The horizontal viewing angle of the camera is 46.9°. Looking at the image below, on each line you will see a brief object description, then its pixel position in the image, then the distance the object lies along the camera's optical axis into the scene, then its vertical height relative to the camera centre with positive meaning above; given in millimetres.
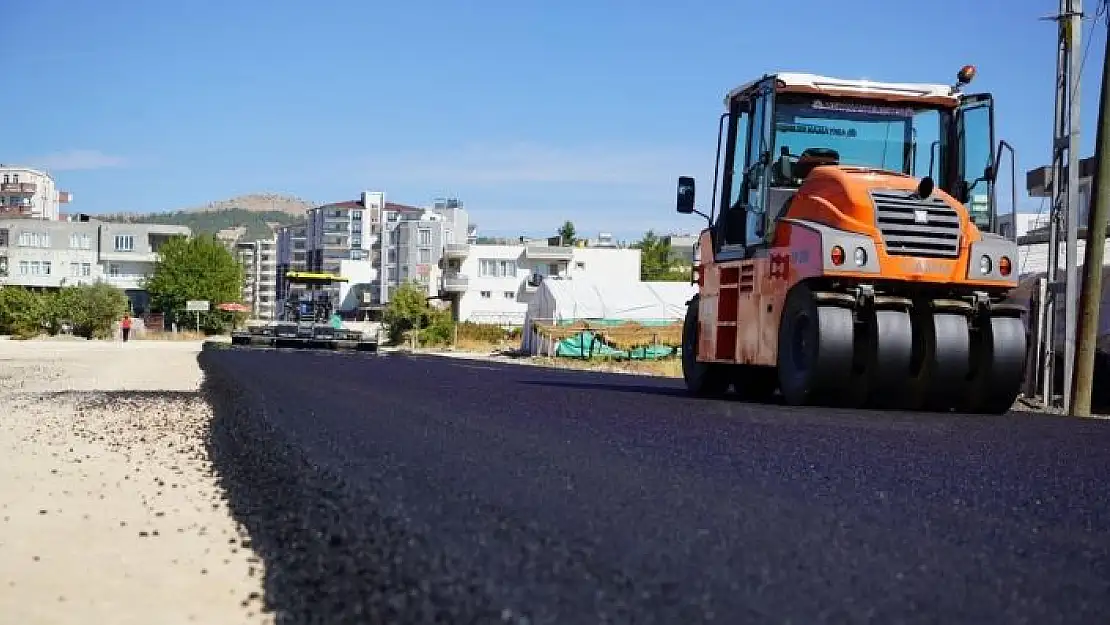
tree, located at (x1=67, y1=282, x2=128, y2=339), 75438 -688
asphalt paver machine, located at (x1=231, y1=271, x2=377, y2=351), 44125 -813
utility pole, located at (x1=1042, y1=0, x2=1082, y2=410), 16250 +1927
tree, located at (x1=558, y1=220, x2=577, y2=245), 118394 +7546
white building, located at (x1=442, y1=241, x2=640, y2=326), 104562 +3407
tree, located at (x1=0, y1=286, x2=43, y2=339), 72625 -940
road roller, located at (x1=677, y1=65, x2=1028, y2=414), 11586 +705
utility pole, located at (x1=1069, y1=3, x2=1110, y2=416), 15164 +688
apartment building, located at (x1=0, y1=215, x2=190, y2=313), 124938 +4413
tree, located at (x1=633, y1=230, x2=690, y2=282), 112125 +4806
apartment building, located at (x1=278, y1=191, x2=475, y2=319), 145875 +6000
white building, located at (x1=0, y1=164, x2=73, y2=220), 172625 +14409
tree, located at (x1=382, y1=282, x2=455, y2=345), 77312 -396
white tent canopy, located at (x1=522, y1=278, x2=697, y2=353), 47844 +481
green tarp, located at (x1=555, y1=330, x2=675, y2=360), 39969 -1126
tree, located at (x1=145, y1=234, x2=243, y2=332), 101000 +1869
